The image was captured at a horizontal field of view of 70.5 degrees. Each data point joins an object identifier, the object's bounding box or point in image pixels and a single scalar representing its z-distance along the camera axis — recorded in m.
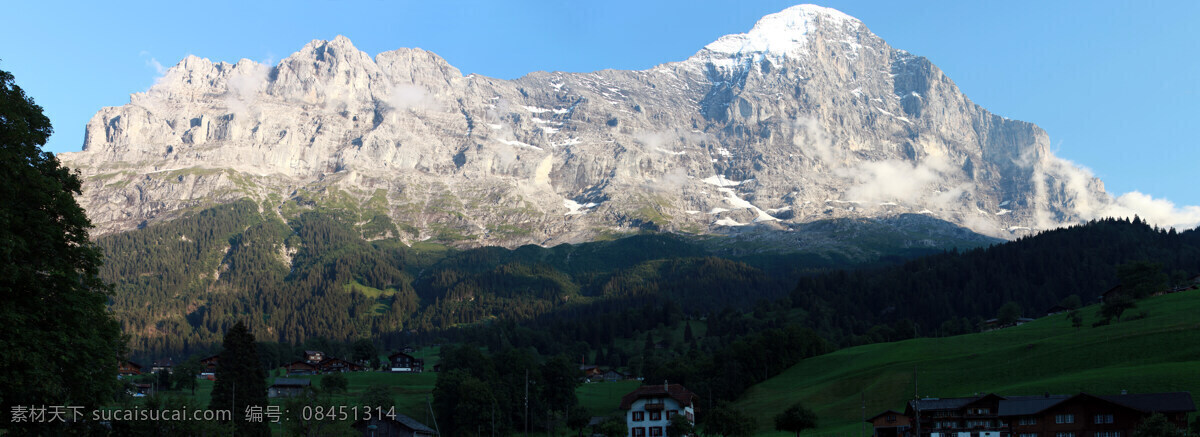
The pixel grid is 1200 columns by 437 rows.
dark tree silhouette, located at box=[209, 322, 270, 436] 85.69
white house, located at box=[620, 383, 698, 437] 111.25
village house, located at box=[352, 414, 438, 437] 91.81
